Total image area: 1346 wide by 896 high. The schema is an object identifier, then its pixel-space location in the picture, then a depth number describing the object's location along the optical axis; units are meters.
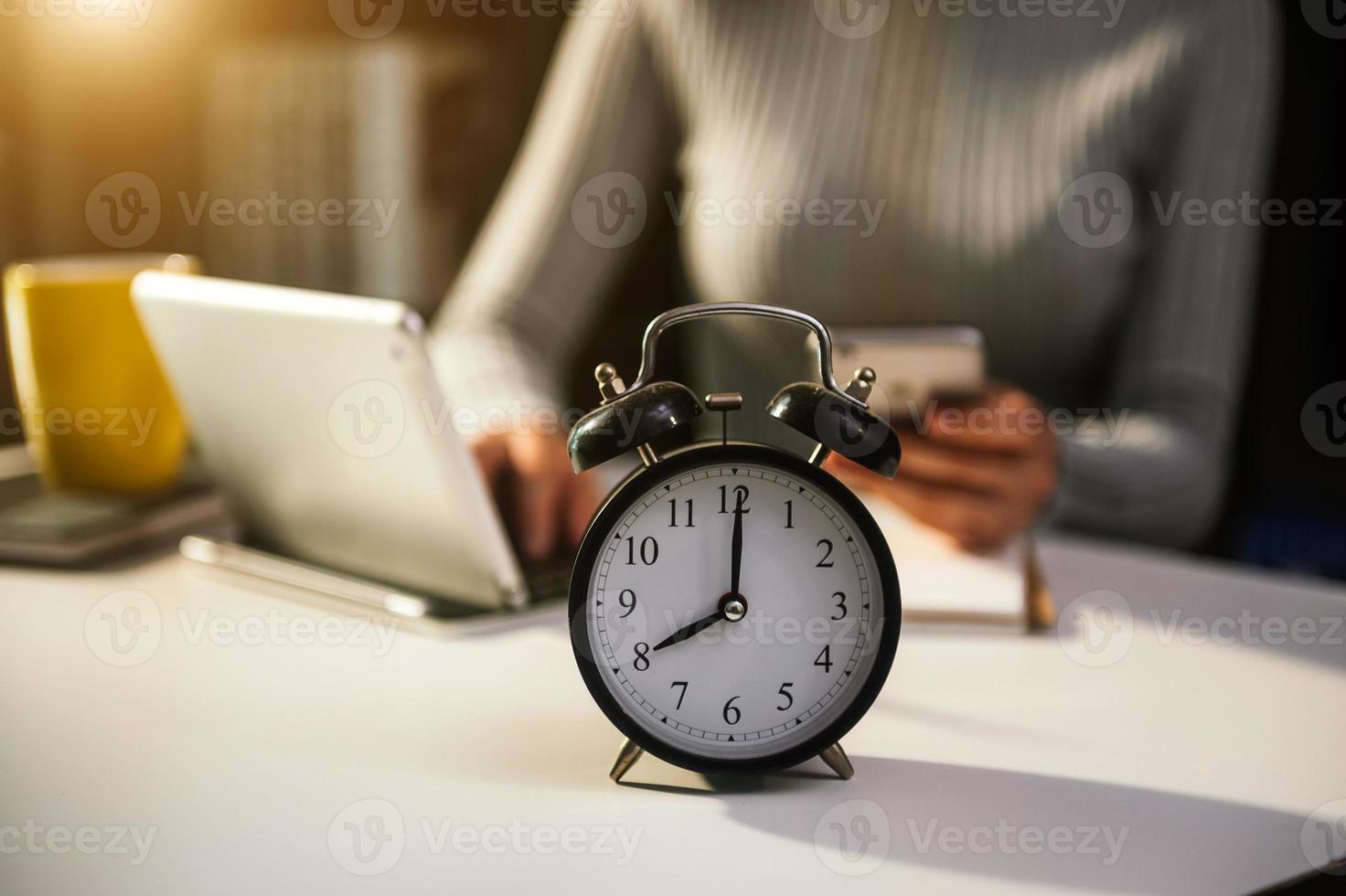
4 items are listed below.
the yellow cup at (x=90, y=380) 1.08
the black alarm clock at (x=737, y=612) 0.63
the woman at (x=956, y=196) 1.49
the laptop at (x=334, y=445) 0.86
